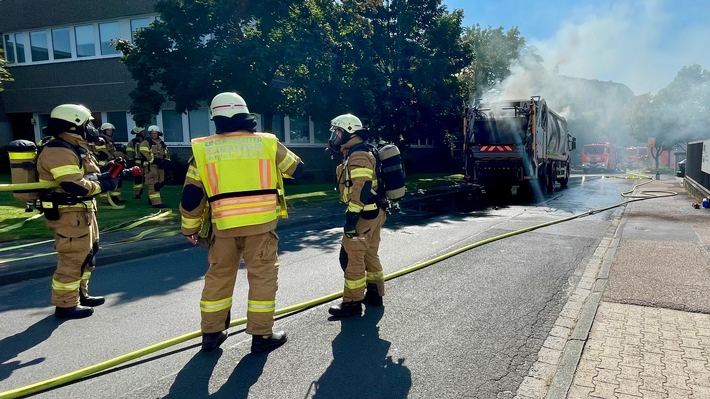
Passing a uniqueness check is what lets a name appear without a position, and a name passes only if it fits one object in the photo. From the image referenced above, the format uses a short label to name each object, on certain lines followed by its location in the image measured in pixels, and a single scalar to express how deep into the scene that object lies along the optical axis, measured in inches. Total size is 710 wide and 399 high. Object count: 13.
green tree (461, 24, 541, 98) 1220.5
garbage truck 622.5
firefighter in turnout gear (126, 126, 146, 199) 477.7
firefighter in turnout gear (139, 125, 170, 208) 468.8
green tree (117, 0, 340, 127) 521.0
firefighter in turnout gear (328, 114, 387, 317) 175.6
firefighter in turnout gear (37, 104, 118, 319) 177.8
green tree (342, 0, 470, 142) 756.6
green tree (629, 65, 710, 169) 1439.5
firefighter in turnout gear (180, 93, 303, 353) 147.5
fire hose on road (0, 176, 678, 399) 126.5
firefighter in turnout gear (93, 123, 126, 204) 411.8
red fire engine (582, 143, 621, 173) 1510.8
